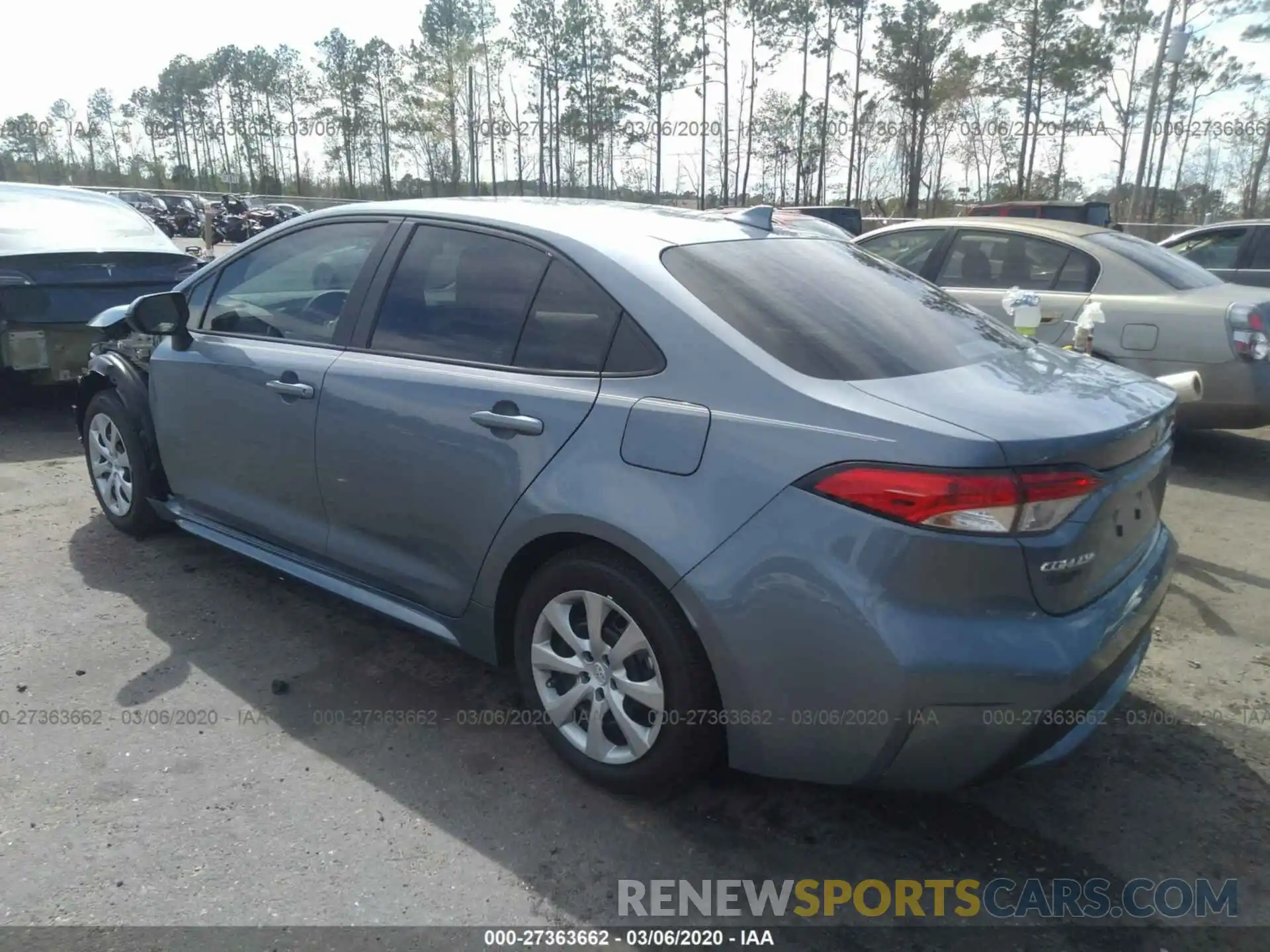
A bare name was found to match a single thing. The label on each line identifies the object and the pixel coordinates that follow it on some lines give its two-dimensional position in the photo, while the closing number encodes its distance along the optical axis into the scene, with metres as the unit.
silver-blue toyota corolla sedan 2.14
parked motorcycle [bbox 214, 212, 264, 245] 31.28
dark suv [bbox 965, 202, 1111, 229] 13.27
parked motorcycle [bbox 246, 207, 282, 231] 31.78
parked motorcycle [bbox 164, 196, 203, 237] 34.81
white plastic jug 4.14
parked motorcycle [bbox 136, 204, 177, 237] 32.44
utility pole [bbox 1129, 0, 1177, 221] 20.09
